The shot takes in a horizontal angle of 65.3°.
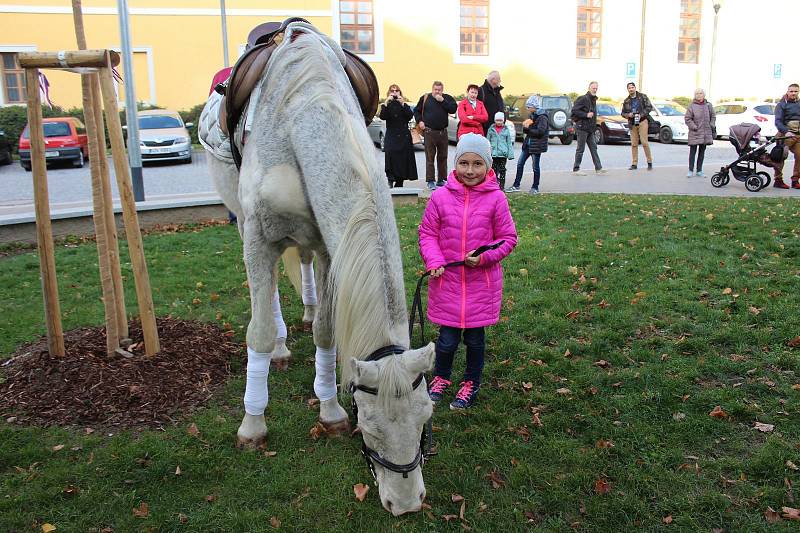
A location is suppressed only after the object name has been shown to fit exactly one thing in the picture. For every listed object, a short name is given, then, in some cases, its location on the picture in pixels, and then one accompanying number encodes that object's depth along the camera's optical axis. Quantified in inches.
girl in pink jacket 159.8
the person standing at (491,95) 493.4
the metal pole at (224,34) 854.5
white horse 104.8
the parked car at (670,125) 984.9
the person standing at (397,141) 482.9
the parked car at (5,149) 838.5
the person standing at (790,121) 478.0
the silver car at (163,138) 793.6
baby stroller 482.3
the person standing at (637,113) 596.7
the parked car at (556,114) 980.8
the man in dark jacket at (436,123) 499.2
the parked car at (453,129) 867.3
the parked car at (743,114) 974.7
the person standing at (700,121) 546.3
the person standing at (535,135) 493.0
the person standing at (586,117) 569.9
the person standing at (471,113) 458.0
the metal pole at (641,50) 1453.9
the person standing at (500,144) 476.1
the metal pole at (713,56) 1375.5
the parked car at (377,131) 865.6
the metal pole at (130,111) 420.2
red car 770.2
